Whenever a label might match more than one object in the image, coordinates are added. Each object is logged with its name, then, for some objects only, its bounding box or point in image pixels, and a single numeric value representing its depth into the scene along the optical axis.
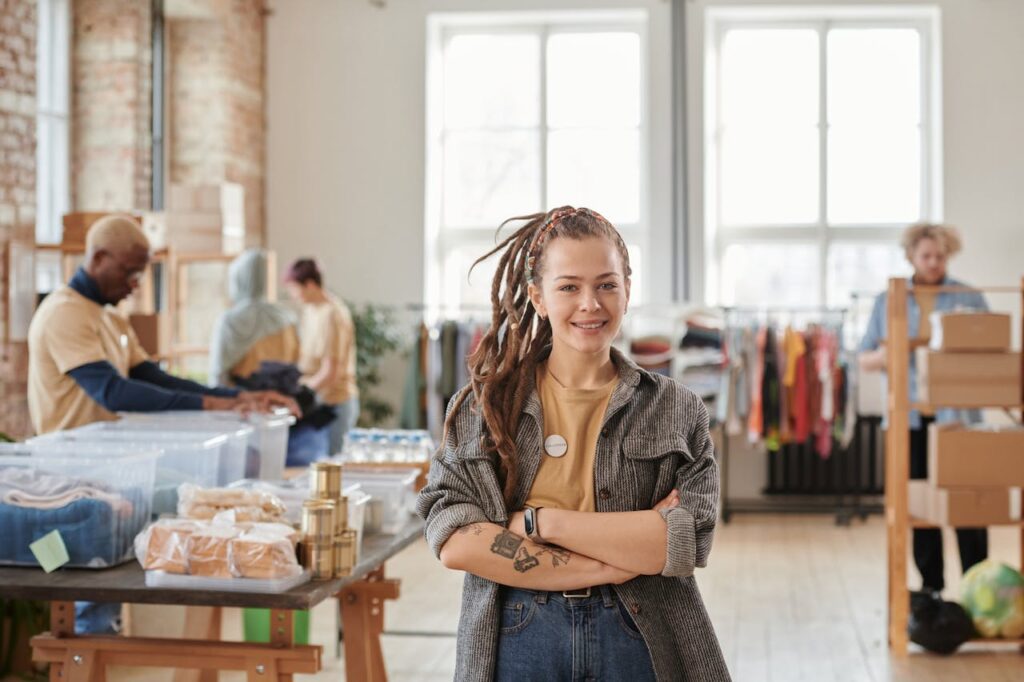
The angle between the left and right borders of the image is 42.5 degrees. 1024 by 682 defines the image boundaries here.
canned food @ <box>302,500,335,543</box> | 2.83
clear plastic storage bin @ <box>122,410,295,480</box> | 3.93
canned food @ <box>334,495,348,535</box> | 2.88
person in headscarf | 6.02
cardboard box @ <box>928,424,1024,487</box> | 4.79
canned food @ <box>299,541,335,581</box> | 2.83
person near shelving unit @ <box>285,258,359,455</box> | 6.57
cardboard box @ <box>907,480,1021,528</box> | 4.78
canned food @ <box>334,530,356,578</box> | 2.84
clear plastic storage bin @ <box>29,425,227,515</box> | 3.29
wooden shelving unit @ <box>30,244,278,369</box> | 6.45
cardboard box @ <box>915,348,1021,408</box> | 4.78
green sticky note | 2.90
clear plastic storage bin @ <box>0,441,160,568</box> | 2.94
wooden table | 2.73
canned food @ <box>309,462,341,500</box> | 2.89
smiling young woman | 1.95
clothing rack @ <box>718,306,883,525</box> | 8.45
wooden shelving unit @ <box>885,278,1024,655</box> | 4.90
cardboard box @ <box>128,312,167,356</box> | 6.29
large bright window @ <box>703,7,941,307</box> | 9.05
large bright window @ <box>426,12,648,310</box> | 9.21
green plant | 8.39
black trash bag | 4.88
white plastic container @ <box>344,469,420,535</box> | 3.43
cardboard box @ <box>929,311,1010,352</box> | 4.77
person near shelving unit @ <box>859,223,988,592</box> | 5.26
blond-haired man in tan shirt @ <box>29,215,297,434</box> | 3.97
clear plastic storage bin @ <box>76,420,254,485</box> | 3.53
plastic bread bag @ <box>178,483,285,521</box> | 2.98
